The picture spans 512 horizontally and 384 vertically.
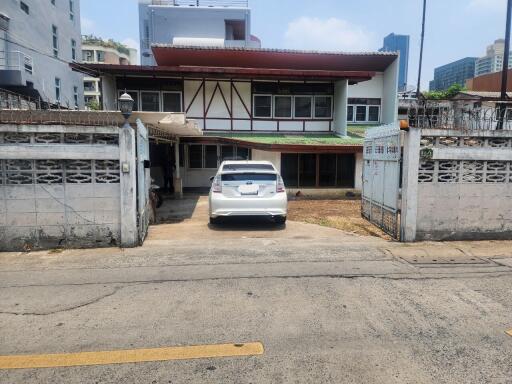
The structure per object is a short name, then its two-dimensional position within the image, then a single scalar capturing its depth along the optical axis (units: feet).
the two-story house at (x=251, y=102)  52.31
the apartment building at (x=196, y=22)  101.76
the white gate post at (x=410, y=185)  23.77
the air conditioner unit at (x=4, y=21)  53.93
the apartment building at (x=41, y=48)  54.70
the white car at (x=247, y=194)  29.01
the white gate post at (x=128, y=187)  22.18
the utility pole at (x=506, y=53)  37.86
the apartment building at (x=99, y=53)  223.51
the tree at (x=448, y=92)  118.38
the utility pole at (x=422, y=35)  88.33
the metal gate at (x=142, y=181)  23.79
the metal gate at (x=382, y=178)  25.71
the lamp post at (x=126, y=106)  22.07
